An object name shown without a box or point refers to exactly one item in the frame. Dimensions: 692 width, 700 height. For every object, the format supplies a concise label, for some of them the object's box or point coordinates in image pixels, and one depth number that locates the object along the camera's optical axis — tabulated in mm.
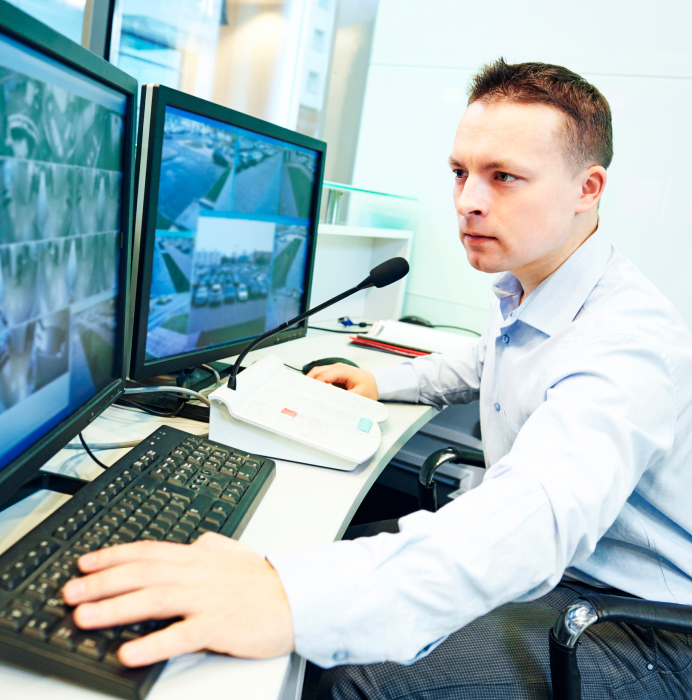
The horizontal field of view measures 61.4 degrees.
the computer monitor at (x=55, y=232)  476
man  474
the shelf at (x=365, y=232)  1735
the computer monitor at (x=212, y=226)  841
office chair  625
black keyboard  390
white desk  405
